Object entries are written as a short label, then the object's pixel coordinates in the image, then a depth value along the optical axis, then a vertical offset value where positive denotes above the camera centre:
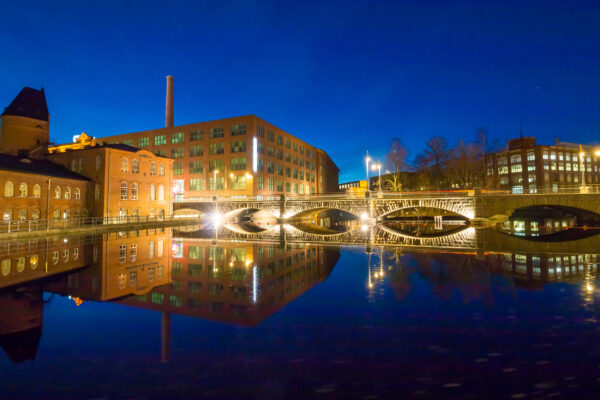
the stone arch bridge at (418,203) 39.88 +1.55
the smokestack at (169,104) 74.81 +28.03
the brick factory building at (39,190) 34.62 +3.48
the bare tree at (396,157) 67.88 +12.41
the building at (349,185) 183.99 +17.90
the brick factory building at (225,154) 67.00 +14.46
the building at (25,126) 54.22 +16.81
